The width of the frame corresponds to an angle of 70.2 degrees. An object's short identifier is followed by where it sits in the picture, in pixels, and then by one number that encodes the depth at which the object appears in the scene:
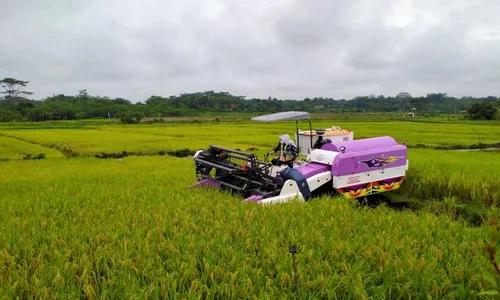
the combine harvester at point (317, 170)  5.30
